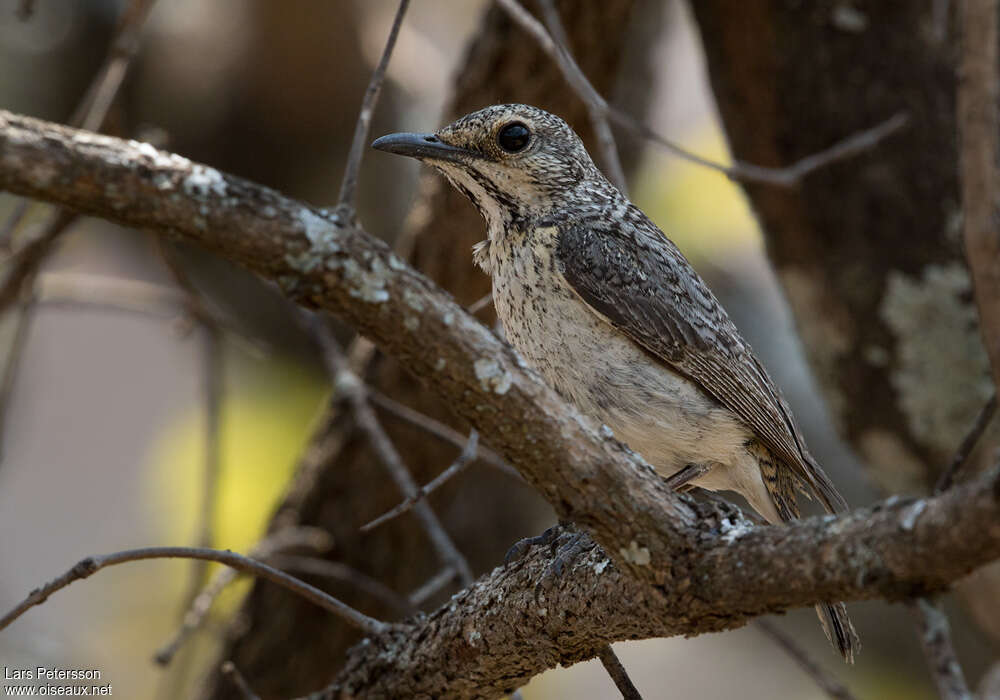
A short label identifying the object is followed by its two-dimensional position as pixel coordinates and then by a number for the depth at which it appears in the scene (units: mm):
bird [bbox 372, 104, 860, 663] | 6828
